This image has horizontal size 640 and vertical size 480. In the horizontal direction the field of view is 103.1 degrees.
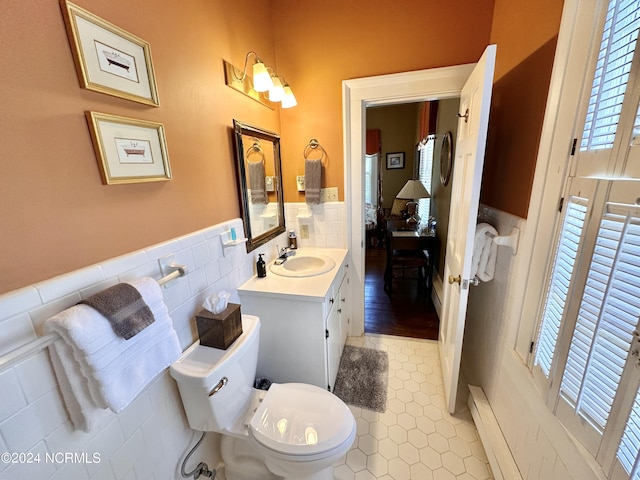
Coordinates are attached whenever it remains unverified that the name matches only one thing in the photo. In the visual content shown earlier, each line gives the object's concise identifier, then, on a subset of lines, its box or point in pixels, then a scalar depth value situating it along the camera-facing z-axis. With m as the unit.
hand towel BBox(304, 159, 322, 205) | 1.94
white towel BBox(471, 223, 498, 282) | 1.39
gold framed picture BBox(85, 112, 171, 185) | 0.76
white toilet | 0.97
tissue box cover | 1.05
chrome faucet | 1.84
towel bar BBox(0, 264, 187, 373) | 0.51
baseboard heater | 1.14
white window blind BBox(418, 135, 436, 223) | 3.66
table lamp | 3.04
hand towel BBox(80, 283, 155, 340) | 0.67
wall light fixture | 1.38
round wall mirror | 2.54
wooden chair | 2.75
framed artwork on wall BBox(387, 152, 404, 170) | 4.93
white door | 1.12
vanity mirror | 1.47
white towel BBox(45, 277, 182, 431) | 0.61
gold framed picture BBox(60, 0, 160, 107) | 0.70
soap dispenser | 1.59
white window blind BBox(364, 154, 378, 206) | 4.80
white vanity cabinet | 1.41
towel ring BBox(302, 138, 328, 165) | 1.96
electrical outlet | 2.02
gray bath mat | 1.66
